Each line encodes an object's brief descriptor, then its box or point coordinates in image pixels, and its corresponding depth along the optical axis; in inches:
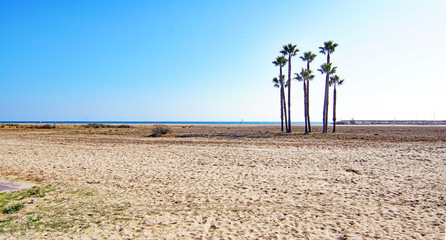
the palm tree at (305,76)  1262.3
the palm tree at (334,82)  1298.5
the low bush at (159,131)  1055.9
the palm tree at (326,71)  1194.6
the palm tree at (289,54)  1311.1
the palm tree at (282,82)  1382.5
